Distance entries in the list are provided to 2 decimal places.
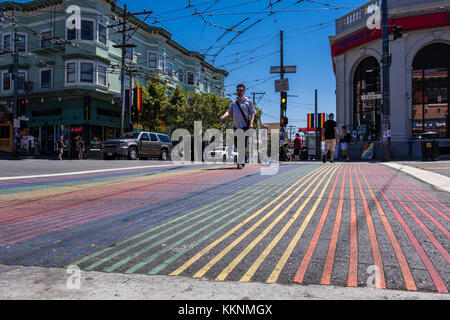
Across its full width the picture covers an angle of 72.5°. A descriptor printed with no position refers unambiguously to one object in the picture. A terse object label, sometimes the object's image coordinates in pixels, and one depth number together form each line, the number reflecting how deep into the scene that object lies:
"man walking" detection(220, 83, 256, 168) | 7.80
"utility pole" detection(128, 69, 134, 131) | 25.23
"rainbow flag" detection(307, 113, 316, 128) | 33.07
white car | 25.77
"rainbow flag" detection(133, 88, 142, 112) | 25.91
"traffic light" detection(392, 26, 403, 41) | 12.53
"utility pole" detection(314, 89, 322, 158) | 21.70
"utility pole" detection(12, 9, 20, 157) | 21.72
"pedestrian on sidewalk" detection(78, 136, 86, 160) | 22.22
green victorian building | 25.66
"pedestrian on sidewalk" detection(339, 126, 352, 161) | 16.52
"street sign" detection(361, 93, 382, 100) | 13.11
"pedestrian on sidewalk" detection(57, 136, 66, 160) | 20.89
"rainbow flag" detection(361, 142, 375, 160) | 17.42
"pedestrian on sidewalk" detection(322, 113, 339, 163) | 11.42
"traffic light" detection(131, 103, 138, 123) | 24.09
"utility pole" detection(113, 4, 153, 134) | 23.57
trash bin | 13.67
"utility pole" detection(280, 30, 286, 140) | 18.00
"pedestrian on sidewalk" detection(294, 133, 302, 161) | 20.45
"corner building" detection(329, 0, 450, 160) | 17.19
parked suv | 17.24
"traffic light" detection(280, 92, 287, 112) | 17.86
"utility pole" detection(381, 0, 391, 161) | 12.94
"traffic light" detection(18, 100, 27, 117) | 22.03
